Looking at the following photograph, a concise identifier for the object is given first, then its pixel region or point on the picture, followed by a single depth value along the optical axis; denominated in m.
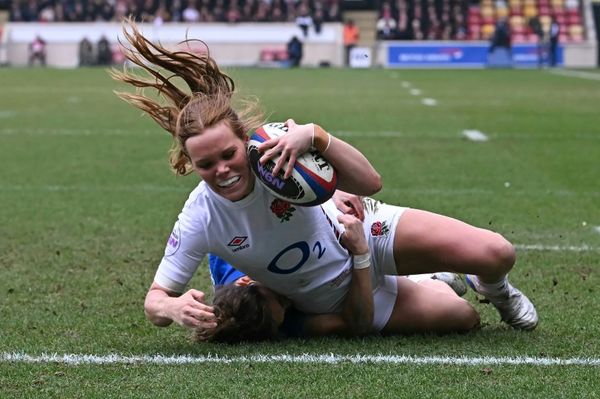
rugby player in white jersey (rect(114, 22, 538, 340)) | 4.44
